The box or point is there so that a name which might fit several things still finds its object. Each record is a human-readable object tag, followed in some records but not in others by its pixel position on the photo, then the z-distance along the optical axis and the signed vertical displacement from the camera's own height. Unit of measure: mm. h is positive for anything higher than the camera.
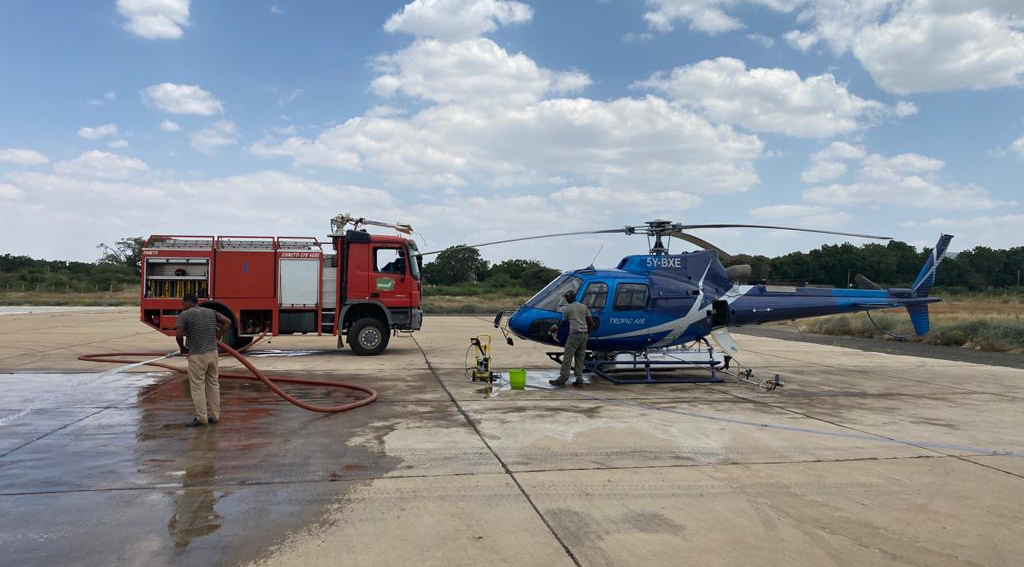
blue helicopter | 11211 -92
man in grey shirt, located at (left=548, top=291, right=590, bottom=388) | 10484 -721
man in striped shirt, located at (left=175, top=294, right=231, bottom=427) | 7344 -738
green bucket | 10312 -1383
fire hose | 7945 -1459
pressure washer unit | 11133 -1367
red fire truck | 13609 +191
